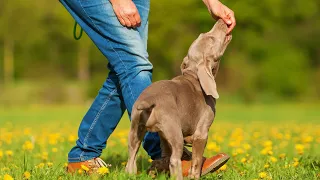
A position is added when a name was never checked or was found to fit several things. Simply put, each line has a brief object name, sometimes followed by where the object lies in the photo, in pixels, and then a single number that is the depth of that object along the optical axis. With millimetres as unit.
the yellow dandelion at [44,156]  11721
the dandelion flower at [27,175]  8092
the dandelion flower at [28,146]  12252
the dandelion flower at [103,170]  8025
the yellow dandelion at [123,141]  15547
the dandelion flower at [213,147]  12325
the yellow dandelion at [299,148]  11914
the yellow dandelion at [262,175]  8461
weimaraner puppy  7684
